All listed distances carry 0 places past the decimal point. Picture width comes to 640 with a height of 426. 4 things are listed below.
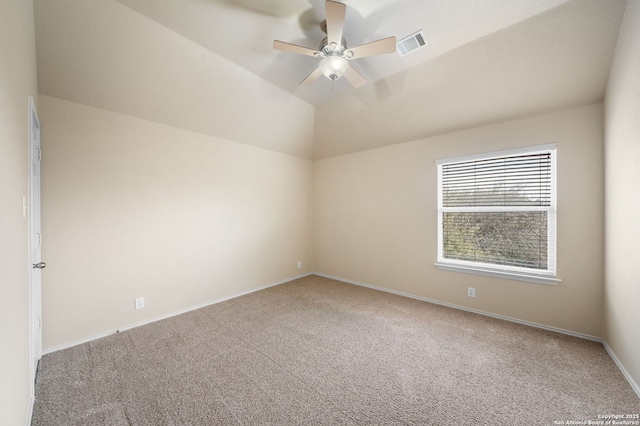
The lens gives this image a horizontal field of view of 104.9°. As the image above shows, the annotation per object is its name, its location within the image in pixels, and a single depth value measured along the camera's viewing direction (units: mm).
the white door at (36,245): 1842
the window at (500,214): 2834
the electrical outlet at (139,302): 2846
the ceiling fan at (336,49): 1787
